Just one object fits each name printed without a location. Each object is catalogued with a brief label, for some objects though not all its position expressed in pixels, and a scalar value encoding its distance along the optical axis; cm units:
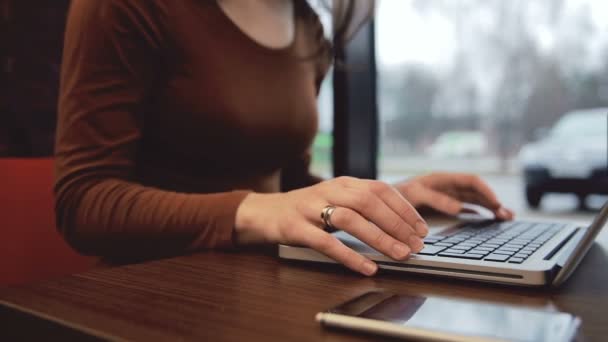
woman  57
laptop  45
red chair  88
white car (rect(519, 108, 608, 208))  237
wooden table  36
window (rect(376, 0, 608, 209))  187
